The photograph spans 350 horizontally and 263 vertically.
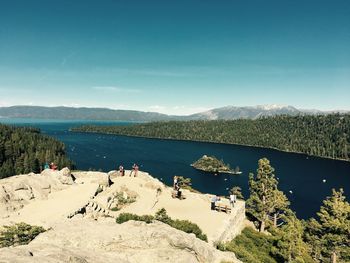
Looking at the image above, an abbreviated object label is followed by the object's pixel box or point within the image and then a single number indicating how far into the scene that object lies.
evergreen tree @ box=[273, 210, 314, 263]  40.93
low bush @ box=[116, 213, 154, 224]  31.20
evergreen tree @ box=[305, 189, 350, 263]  49.22
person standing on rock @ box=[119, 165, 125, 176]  53.70
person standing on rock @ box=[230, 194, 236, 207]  44.07
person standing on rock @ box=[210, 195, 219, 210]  43.31
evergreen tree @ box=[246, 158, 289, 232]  62.06
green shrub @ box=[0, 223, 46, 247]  22.55
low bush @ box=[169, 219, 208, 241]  30.66
